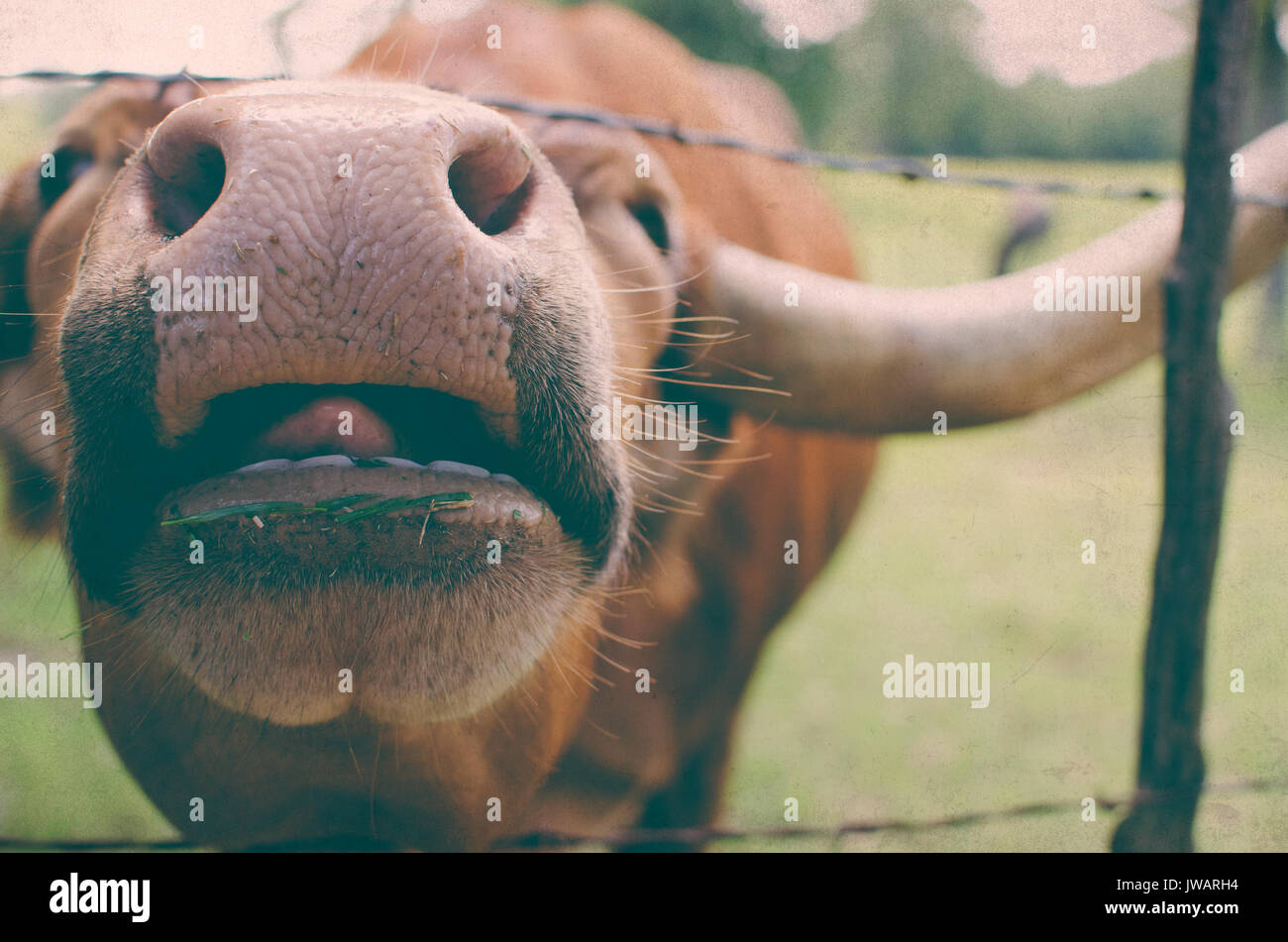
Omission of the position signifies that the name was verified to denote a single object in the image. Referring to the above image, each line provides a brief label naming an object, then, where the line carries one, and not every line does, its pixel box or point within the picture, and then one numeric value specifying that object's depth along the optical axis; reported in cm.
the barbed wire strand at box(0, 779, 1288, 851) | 55
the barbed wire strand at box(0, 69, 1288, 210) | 54
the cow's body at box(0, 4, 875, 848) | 53
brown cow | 42
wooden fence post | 54
